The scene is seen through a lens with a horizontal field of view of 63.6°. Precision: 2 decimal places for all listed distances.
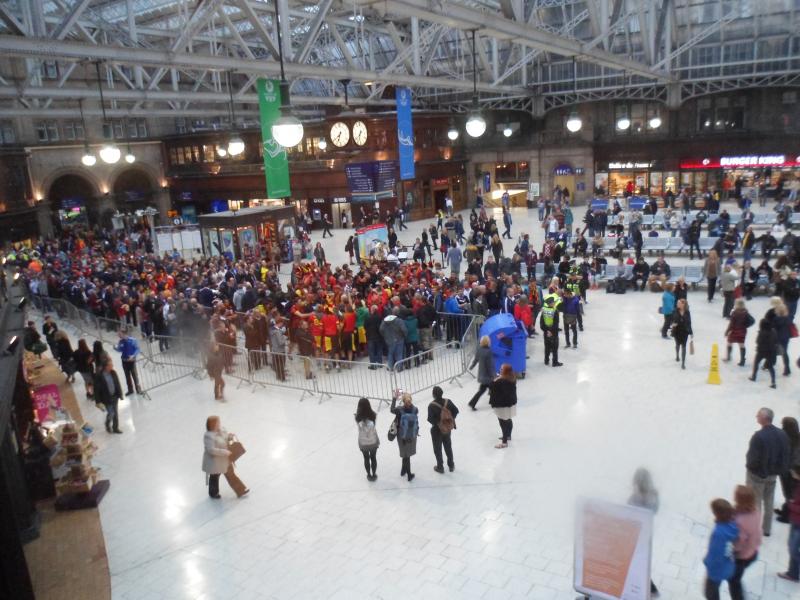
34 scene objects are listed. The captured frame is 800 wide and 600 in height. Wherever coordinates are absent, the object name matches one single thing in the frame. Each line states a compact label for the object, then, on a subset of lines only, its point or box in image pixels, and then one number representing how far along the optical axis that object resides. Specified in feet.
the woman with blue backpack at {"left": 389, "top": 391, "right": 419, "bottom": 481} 28.55
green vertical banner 48.52
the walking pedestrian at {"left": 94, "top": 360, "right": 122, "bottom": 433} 36.81
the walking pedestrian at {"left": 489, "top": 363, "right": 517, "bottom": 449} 30.86
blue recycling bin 38.40
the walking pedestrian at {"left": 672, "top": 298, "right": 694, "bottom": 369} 39.93
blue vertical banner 67.21
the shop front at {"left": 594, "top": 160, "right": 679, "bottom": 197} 114.01
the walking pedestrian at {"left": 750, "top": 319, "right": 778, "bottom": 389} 35.50
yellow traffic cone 36.86
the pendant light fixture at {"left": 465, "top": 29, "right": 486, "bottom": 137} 45.82
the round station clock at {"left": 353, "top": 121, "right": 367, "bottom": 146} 110.73
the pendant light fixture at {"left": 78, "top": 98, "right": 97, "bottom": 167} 60.13
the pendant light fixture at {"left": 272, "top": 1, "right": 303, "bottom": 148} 28.37
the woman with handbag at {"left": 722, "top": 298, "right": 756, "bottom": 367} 38.11
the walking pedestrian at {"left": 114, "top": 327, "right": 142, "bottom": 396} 42.21
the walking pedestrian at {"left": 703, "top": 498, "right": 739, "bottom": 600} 18.25
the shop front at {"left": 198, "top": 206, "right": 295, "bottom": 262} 83.71
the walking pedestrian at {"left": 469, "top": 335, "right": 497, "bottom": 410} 35.78
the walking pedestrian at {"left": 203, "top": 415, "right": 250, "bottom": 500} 28.50
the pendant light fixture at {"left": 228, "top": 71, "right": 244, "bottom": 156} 60.80
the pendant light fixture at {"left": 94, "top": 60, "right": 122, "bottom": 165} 53.25
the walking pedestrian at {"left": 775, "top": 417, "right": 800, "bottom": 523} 22.74
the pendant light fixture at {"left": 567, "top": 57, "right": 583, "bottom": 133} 58.90
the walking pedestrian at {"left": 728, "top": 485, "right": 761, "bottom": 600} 18.47
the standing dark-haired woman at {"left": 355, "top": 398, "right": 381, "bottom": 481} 28.63
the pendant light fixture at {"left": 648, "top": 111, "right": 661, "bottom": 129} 97.02
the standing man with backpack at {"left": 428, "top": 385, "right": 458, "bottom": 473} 28.71
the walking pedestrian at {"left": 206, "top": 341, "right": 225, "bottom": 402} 40.75
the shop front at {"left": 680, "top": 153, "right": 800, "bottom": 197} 101.86
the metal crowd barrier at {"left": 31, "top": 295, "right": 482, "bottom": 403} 41.32
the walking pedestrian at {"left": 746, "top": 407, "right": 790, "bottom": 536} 22.18
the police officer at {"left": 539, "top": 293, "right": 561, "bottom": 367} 40.88
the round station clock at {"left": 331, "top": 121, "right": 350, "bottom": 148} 111.34
